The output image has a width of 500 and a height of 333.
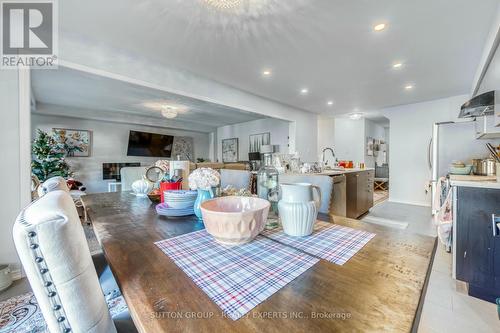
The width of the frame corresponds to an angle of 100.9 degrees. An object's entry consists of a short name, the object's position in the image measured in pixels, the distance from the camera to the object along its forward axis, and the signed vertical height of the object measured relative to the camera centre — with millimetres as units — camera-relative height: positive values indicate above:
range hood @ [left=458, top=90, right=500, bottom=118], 2060 +622
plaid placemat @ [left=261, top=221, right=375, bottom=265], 703 -298
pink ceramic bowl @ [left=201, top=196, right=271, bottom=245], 702 -207
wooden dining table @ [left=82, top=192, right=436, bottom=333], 417 -317
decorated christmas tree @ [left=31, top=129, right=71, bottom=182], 4238 +150
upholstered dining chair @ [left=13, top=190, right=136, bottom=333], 457 -235
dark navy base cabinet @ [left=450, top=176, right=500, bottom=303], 1562 -578
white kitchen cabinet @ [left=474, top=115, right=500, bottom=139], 2371 +451
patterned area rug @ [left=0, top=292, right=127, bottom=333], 1240 -995
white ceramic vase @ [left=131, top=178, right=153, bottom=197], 1829 -189
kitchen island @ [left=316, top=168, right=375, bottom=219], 2908 -431
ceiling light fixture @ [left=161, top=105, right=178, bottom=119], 4527 +1199
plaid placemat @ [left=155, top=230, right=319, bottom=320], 497 -308
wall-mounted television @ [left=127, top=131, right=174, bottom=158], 6295 +695
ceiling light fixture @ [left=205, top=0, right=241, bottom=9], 1751 +1400
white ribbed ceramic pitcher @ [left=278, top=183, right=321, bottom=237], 800 -171
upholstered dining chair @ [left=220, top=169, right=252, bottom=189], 2084 -137
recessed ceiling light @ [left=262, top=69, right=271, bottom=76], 3153 +1457
